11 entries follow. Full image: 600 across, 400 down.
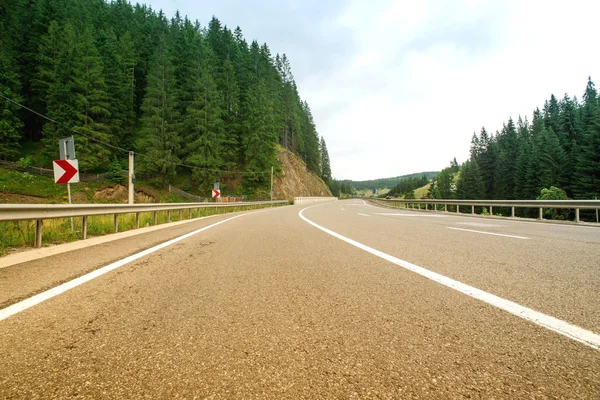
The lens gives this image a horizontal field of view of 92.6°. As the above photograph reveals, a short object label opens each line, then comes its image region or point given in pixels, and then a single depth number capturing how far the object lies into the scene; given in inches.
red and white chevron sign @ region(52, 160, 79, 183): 376.2
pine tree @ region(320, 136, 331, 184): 4911.4
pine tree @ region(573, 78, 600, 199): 1582.2
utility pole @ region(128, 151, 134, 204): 710.5
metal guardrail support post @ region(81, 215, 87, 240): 281.0
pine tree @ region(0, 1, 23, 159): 1491.1
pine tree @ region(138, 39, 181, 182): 1555.1
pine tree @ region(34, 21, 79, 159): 1519.4
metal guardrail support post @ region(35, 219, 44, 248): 225.1
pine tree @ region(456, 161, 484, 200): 2577.8
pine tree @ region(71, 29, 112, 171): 1463.0
